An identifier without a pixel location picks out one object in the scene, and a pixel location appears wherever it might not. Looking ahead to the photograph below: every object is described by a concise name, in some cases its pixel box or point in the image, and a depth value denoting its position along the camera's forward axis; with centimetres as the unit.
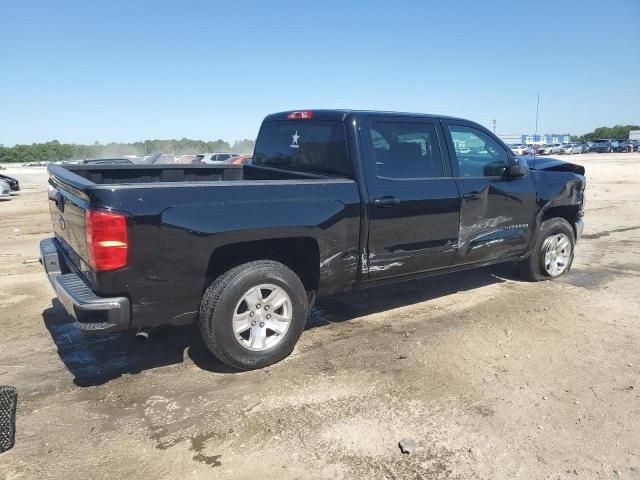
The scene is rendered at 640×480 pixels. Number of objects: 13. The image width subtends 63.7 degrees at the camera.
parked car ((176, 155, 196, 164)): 3012
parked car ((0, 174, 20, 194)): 2119
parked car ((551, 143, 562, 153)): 6719
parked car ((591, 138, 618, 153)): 6712
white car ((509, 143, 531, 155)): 5598
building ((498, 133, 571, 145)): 8828
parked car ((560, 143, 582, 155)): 6631
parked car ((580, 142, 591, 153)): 6990
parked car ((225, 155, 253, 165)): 2203
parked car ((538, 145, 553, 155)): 6319
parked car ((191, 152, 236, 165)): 2731
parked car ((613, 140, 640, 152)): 6656
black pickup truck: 330
